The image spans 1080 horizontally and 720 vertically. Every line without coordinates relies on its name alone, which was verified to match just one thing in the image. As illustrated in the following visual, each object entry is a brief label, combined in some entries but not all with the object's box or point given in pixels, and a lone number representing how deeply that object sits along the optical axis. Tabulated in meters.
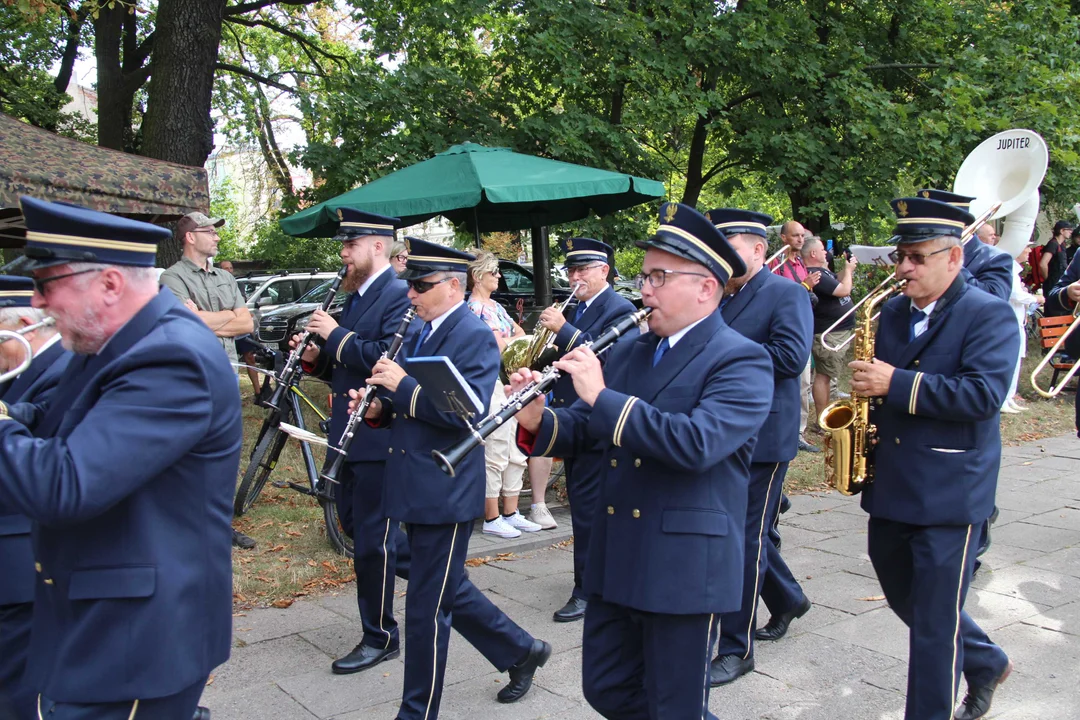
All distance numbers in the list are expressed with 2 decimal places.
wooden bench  7.32
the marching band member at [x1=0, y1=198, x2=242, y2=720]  2.19
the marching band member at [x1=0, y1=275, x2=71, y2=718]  3.12
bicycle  6.84
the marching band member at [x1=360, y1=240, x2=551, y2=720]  3.87
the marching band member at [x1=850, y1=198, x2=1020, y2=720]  3.49
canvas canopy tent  5.72
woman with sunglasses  6.67
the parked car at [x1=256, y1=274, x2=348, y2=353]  16.99
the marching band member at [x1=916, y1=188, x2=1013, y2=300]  5.62
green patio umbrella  8.23
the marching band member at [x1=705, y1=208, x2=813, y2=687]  4.52
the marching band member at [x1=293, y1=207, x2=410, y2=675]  4.66
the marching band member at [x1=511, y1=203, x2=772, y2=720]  2.84
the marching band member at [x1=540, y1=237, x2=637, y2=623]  5.13
